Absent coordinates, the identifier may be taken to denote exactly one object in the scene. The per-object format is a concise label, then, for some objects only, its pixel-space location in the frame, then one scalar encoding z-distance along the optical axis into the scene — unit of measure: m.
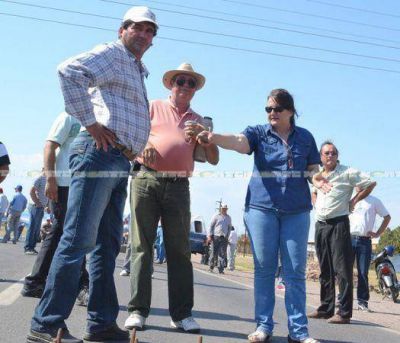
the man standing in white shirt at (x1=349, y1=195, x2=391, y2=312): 9.07
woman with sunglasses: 5.13
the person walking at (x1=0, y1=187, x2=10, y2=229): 20.60
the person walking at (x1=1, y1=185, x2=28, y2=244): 20.52
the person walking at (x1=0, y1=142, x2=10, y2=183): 6.21
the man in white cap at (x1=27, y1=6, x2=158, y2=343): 3.97
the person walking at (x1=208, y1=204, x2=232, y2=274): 18.58
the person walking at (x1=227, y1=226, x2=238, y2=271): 21.59
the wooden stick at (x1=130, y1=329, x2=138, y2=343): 3.57
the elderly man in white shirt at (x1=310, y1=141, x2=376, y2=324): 7.16
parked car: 27.31
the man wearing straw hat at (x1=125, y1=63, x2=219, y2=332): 5.24
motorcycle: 11.75
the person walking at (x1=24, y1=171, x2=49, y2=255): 15.08
